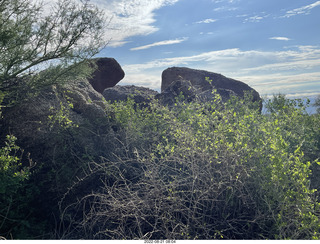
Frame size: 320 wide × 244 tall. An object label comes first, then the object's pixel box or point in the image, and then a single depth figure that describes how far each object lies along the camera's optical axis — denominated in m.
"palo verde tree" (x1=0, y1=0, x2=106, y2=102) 6.05
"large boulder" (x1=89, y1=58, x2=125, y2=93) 12.69
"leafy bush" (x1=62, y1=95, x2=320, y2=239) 3.87
